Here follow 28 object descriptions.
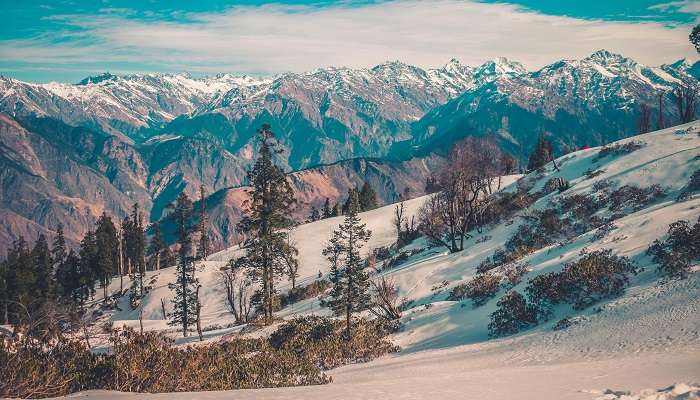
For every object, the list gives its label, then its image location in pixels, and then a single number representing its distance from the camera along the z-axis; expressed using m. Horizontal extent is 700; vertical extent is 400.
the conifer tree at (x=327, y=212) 119.19
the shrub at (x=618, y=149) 47.20
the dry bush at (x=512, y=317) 21.20
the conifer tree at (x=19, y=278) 67.00
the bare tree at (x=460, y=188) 45.16
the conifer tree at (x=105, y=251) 77.88
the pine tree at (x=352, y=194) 99.93
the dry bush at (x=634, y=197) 34.94
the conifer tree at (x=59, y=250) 78.12
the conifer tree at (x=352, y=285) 27.08
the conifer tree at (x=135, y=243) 81.12
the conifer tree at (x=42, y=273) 69.29
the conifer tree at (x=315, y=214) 128.88
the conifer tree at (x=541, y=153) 84.19
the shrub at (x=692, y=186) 31.48
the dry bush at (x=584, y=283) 20.59
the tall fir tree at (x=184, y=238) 40.81
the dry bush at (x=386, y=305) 29.00
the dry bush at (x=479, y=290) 26.46
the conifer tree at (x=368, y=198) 126.25
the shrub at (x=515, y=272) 26.58
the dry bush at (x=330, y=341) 22.89
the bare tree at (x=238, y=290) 57.14
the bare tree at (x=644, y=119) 83.19
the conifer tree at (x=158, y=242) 80.53
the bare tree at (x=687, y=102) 65.69
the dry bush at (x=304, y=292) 50.98
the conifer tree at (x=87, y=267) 77.59
